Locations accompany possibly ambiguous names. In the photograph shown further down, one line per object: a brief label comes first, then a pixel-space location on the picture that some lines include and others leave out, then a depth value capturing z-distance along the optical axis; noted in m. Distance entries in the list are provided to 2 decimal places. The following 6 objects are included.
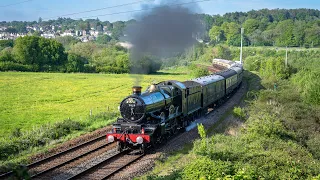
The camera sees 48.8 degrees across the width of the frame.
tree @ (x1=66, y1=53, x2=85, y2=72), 79.07
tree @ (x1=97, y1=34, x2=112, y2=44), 154.55
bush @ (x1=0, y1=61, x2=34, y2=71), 71.94
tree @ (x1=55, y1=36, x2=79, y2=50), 146.75
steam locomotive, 16.05
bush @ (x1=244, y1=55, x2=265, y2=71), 65.43
